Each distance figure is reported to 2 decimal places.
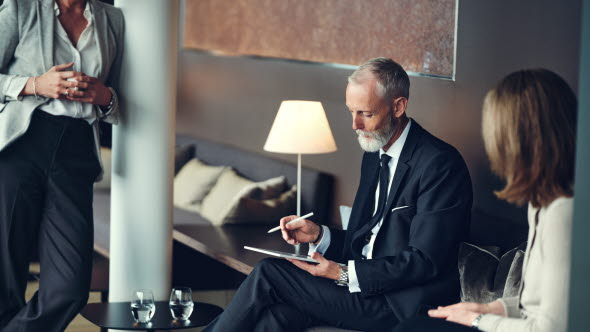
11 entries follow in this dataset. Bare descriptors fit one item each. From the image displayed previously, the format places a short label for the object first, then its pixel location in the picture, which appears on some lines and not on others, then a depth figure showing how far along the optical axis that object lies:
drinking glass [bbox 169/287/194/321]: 3.21
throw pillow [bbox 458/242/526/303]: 2.90
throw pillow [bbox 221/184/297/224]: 4.63
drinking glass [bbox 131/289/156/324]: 3.16
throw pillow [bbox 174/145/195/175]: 6.02
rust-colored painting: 3.76
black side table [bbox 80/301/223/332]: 3.13
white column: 3.60
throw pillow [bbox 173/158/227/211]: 5.33
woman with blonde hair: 2.05
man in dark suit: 2.71
